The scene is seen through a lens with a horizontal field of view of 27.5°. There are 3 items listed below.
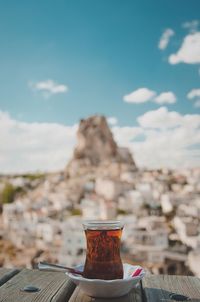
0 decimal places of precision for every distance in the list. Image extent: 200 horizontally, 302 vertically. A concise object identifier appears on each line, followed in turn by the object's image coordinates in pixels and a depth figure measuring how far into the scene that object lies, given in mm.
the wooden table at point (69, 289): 715
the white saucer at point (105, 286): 693
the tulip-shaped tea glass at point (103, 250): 729
